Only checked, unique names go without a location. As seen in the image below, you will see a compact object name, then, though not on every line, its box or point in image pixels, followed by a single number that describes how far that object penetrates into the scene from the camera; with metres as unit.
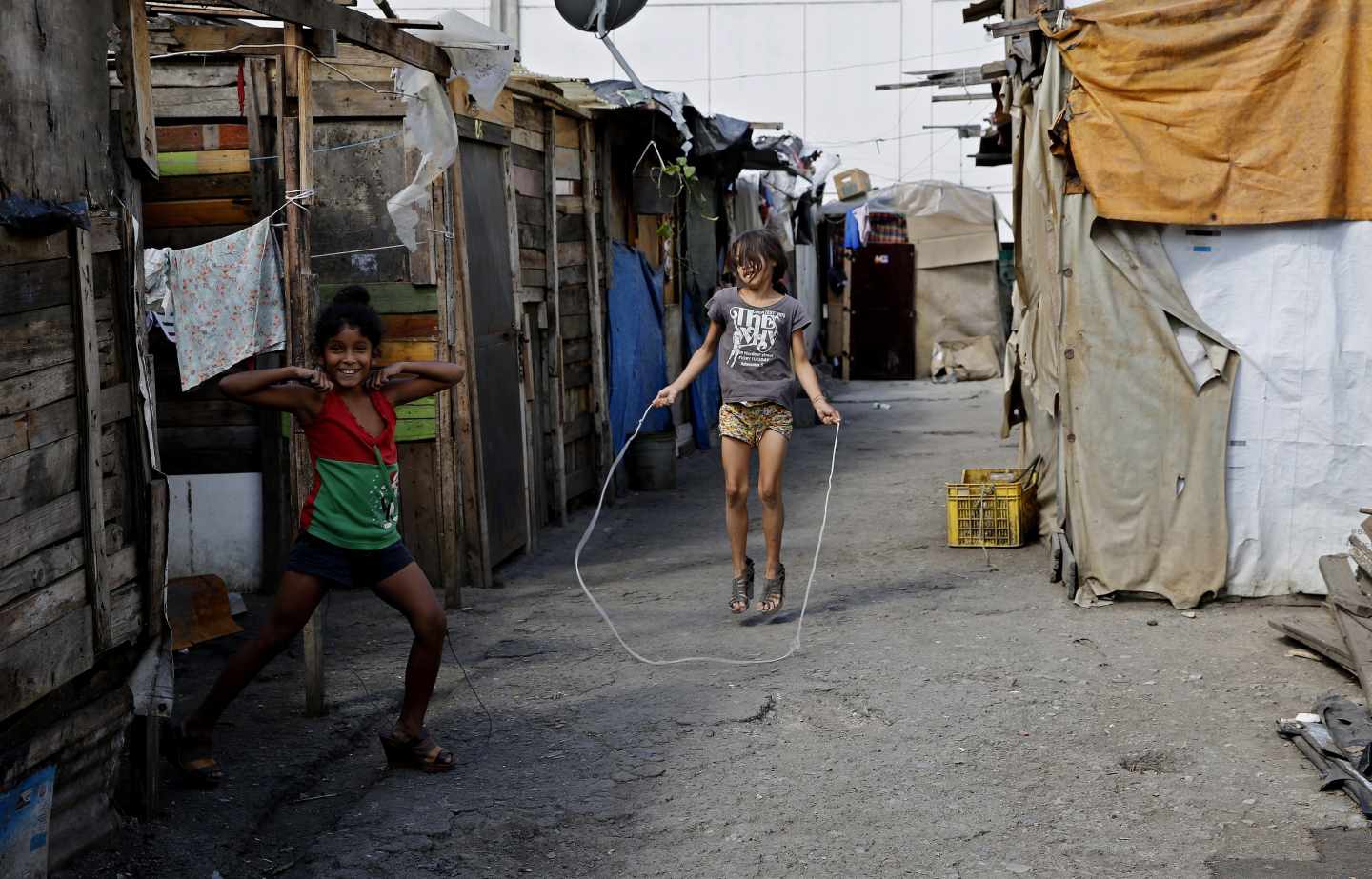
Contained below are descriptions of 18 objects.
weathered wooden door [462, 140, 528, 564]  8.53
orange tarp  6.95
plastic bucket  12.24
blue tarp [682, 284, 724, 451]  15.08
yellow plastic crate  9.15
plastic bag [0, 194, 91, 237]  3.75
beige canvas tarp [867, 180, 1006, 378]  24.69
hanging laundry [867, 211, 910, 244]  24.94
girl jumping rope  7.24
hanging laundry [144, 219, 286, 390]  6.92
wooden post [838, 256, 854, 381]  25.02
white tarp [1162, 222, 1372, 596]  7.17
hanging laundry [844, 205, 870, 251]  24.81
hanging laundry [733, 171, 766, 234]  17.80
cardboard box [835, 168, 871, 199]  26.55
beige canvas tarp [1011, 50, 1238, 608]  7.34
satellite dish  9.77
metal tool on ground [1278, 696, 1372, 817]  4.68
